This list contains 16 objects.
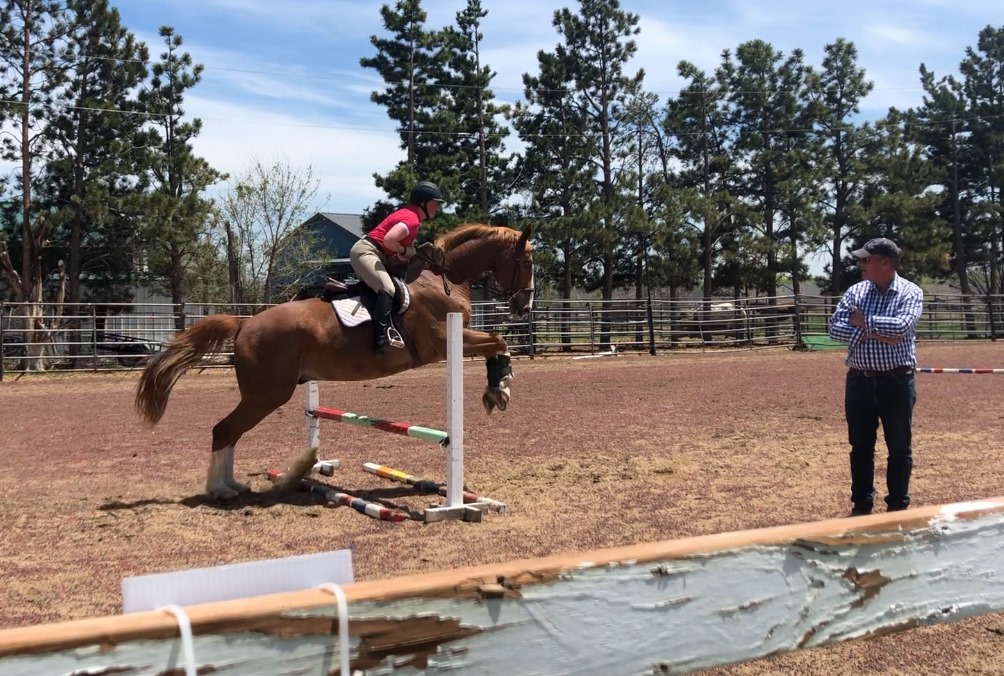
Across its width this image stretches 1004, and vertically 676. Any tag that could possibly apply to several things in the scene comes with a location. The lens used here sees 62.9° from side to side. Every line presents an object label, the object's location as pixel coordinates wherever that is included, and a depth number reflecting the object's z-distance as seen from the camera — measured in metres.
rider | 6.57
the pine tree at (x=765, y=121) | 39.88
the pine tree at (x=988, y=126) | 42.88
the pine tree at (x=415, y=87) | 31.45
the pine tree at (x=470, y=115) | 32.38
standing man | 5.14
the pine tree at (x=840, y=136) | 40.50
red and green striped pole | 6.24
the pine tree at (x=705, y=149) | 39.09
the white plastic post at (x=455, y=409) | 5.92
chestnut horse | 6.57
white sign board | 1.55
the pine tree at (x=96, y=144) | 25.36
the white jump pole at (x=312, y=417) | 7.71
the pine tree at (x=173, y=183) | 26.47
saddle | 6.62
